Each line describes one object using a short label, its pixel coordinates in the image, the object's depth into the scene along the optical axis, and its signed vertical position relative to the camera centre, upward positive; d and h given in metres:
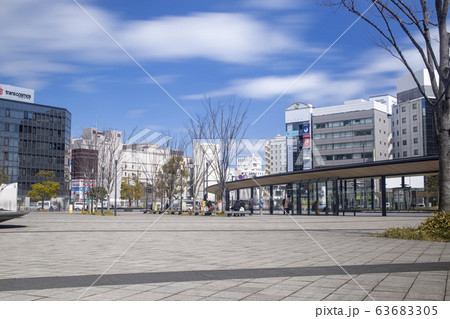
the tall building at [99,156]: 38.12 +3.60
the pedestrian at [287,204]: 36.22 -0.57
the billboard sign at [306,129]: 102.49 +15.48
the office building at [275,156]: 164.62 +15.03
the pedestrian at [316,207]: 34.91 -0.78
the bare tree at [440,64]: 11.39 +3.48
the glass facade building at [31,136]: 74.56 +10.76
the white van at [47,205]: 66.15 -1.32
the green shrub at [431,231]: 10.56 -0.82
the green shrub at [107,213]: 34.67 -1.34
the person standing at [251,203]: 41.82 -0.58
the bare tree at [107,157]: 37.69 +3.38
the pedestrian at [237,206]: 40.25 -0.83
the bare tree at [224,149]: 31.45 +3.41
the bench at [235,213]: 31.66 -1.17
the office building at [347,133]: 92.94 +13.72
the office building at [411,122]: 87.75 +15.30
